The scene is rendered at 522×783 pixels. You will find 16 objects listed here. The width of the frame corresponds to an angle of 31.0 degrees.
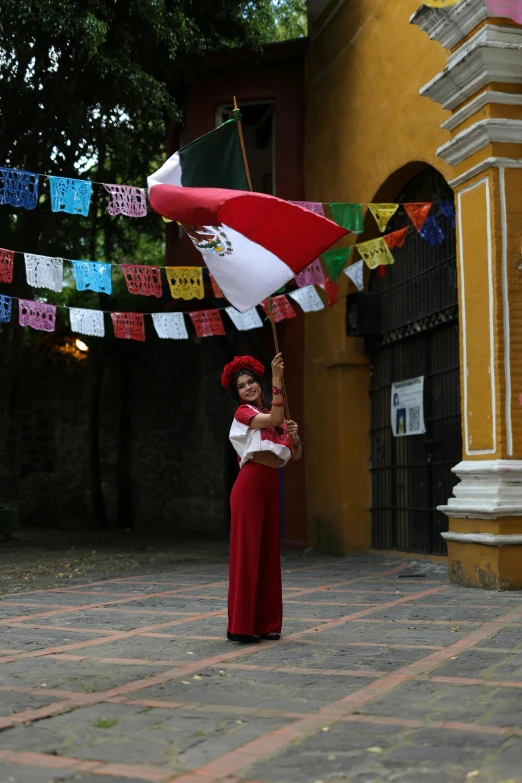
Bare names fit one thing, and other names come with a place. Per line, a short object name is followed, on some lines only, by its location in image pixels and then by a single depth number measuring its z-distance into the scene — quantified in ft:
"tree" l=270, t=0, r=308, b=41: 58.12
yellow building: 24.70
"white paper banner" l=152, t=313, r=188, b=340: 37.04
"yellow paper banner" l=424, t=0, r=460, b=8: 26.15
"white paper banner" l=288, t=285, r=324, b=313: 37.09
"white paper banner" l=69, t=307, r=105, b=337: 34.04
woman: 17.29
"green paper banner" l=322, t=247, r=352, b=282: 33.86
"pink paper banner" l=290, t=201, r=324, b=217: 31.14
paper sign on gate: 33.12
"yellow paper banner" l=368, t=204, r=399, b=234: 30.58
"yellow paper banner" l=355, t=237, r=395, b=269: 32.22
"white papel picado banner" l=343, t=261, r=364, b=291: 35.55
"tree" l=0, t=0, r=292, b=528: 37.60
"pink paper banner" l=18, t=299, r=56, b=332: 33.83
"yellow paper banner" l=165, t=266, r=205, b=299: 35.06
